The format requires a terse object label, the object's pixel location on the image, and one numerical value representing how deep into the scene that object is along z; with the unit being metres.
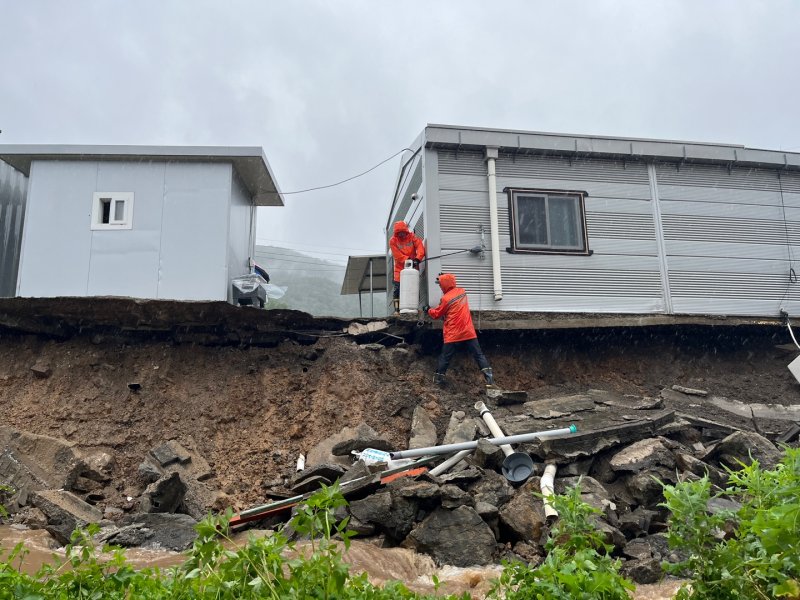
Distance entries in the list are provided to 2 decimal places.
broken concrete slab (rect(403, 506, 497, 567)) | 6.68
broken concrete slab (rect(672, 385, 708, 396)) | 10.98
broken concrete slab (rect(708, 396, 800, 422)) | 10.66
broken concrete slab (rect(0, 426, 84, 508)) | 8.48
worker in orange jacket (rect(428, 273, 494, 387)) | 10.29
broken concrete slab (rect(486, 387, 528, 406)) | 10.24
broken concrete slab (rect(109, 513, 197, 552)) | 7.14
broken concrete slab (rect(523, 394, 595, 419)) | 9.73
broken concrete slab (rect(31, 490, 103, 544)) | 7.29
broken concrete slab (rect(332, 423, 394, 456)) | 9.03
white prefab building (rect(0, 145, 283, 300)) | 10.62
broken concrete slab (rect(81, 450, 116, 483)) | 8.84
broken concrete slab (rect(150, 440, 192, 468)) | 9.07
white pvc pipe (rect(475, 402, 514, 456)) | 8.49
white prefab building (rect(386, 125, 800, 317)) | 11.37
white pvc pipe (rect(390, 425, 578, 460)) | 8.40
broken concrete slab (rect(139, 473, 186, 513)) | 7.92
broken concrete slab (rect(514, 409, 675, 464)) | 8.57
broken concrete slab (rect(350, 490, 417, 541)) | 7.07
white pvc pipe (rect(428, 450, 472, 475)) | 8.16
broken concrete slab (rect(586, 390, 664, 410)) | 10.07
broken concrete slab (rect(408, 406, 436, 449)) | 9.41
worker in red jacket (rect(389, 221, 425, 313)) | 11.31
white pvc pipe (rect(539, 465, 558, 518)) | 7.39
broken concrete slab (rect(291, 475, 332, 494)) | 7.92
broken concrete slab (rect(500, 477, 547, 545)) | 6.86
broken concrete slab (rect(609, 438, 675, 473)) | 8.32
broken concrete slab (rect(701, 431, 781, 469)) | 8.60
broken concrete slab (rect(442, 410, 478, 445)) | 9.23
